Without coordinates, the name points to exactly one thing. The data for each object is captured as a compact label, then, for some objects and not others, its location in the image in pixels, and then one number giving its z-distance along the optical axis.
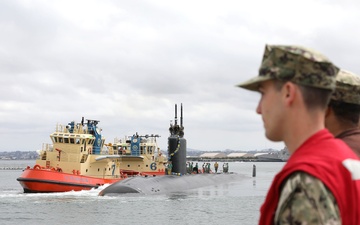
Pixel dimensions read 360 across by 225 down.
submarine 36.19
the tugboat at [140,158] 51.53
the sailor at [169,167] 42.57
